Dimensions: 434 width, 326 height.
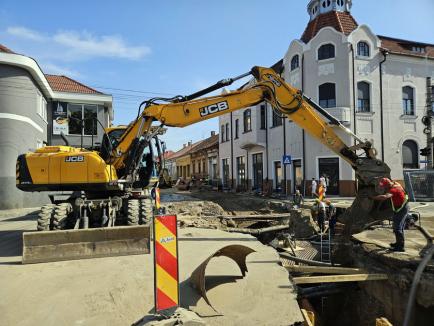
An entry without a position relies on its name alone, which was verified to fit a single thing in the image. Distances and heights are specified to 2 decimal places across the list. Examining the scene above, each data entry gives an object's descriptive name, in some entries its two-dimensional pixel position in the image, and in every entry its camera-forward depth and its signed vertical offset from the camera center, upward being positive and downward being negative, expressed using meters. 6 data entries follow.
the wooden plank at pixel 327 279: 5.69 -1.74
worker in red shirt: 6.41 -0.68
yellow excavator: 7.96 +0.40
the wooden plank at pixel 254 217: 12.50 -1.56
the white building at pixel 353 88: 22.02 +5.63
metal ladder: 8.59 -2.01
